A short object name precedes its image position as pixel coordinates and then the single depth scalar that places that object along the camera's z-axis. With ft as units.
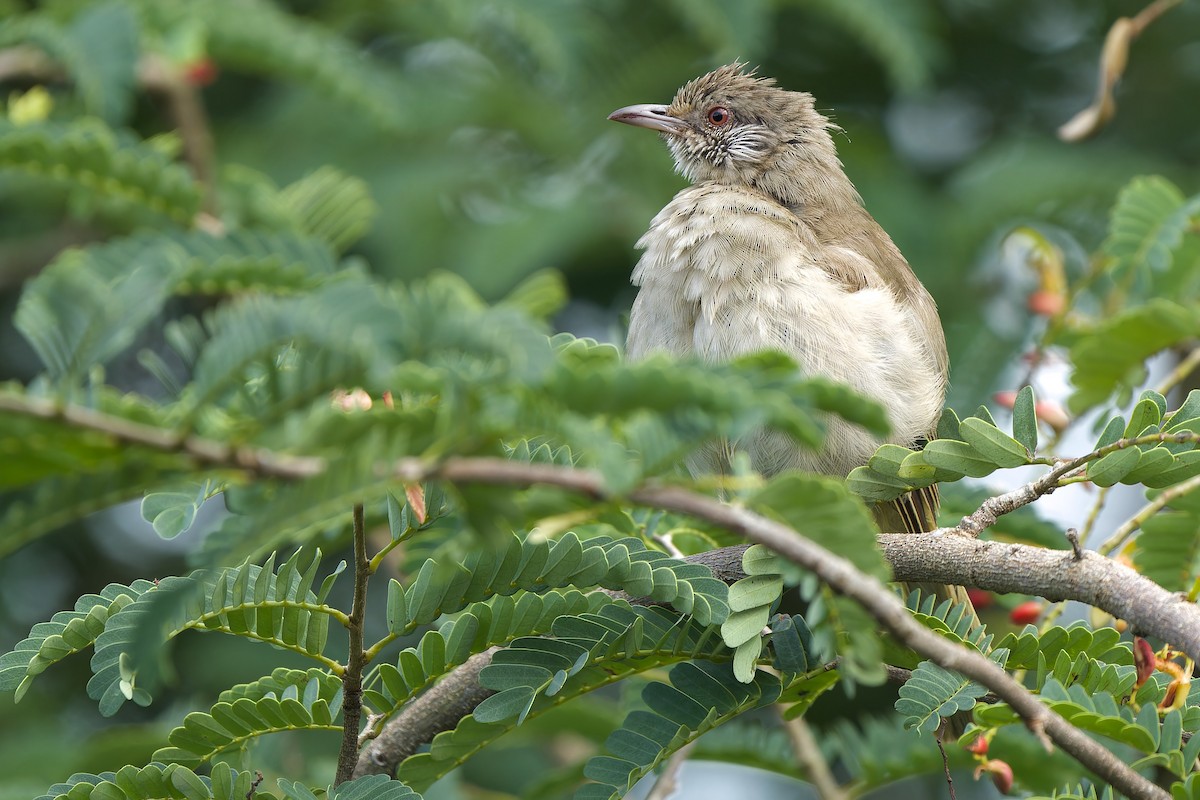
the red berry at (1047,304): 26.58
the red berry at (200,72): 33.80
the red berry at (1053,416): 22.94
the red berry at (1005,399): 22.61
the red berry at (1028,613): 20.95
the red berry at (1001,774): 16.74
